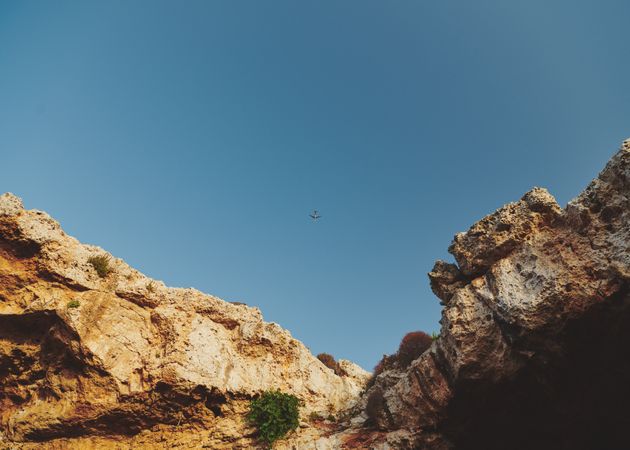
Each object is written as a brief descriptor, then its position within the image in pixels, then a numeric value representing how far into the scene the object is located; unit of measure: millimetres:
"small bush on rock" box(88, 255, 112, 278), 25672
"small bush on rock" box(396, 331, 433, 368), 31109
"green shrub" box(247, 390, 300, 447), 23859
